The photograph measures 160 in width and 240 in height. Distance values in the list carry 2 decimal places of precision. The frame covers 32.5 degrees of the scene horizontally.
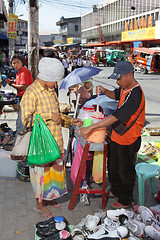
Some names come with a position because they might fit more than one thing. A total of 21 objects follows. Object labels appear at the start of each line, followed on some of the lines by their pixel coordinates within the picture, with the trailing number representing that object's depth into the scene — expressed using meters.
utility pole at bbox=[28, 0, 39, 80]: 6.88
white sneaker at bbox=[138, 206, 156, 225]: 2.92
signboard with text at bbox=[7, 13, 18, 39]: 16.67
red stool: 3.35
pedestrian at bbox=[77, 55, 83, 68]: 20.77
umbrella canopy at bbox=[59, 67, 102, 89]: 4.49
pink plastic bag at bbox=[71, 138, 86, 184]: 3.66
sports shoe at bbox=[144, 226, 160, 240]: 2.69
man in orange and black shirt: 3.12
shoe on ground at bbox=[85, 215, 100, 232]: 2.92
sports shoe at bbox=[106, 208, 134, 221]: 3.01
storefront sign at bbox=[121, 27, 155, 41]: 35.81
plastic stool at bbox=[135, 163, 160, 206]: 3.46
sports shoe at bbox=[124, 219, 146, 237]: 2.80
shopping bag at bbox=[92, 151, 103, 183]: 3.70
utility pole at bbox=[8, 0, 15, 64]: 20.97
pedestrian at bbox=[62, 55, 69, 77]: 18.88
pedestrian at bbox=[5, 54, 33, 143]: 5.79
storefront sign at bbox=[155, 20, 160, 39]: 33.47
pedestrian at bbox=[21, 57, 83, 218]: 3.06
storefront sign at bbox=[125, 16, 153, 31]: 45.26
